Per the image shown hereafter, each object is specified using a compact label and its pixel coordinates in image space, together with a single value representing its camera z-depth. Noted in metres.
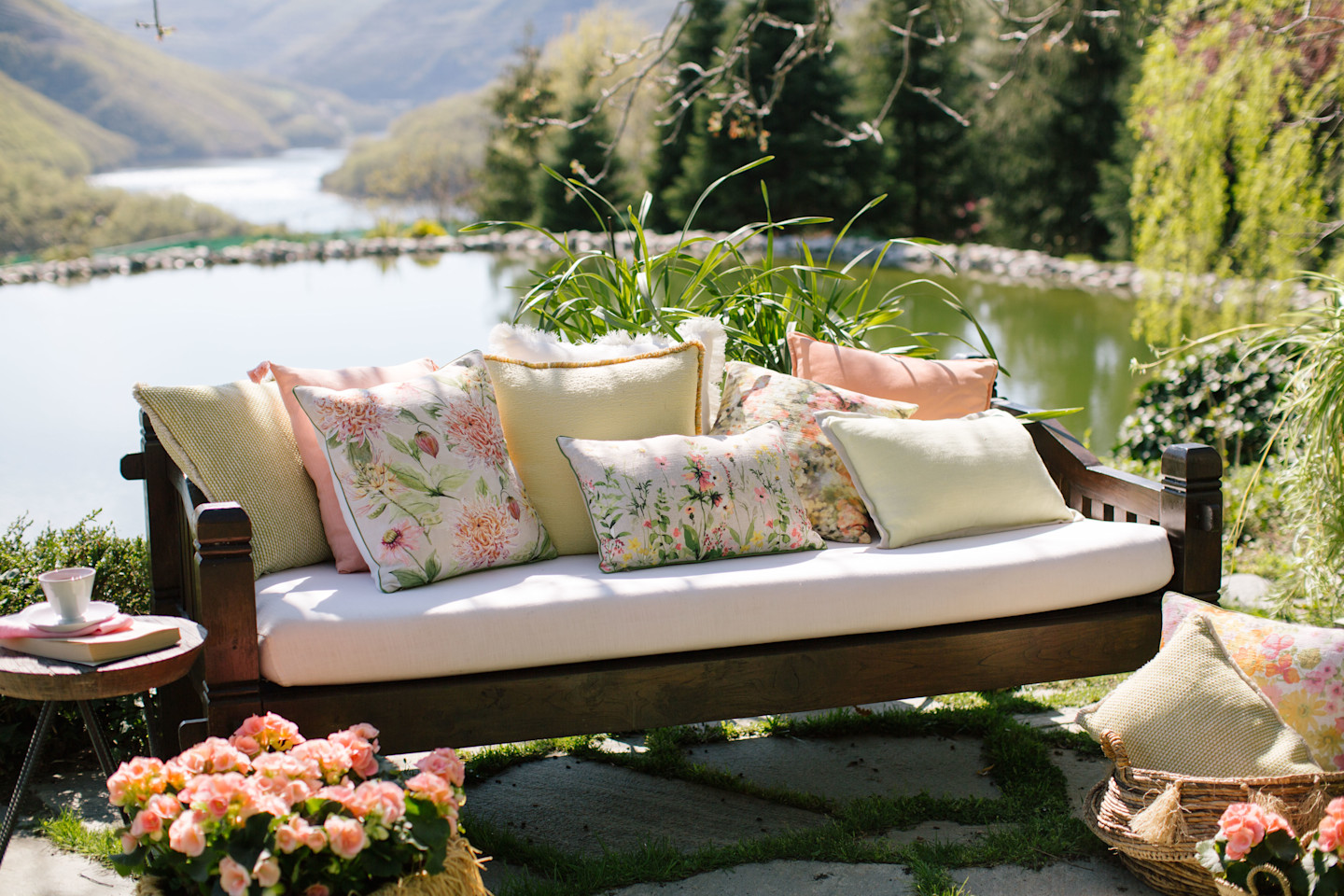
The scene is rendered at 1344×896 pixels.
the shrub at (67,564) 2.17
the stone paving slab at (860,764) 2.20
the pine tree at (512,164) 18.36
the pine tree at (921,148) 16.50
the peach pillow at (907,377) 2.57
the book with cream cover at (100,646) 1.57
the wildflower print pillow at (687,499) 2.03
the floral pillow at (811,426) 2.30
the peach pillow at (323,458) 2.04
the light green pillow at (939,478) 2.21
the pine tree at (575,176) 16.31
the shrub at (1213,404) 4.16
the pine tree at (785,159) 16.02
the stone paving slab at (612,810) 2.01
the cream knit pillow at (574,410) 2.20
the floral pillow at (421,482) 1.92
